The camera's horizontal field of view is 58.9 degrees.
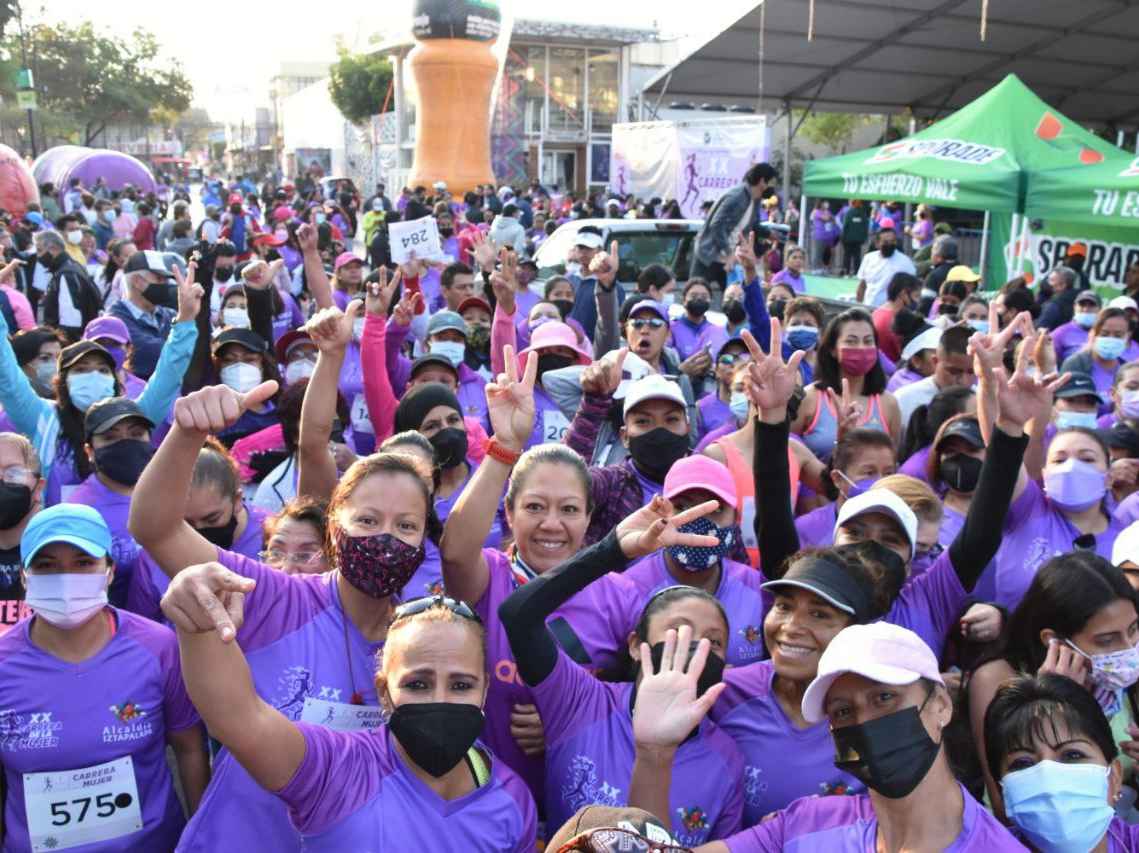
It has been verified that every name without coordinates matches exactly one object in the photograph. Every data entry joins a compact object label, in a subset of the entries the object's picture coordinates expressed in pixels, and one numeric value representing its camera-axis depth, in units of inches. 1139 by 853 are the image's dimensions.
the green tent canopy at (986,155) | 432.8
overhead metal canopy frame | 665.0
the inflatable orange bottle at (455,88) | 1183.6
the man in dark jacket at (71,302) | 350.3
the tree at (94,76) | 2260.1
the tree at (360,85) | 1961.1
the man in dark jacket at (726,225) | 317.7
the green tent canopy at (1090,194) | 394.3
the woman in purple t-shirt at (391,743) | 82.0
